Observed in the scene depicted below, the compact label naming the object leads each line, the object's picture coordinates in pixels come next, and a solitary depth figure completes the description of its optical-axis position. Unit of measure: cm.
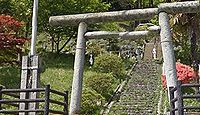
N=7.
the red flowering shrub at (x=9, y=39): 2795
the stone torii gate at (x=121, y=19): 1432
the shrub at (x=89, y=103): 2262
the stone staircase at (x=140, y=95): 2309
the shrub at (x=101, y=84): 2591
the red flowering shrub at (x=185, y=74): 2673
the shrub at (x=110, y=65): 3087
